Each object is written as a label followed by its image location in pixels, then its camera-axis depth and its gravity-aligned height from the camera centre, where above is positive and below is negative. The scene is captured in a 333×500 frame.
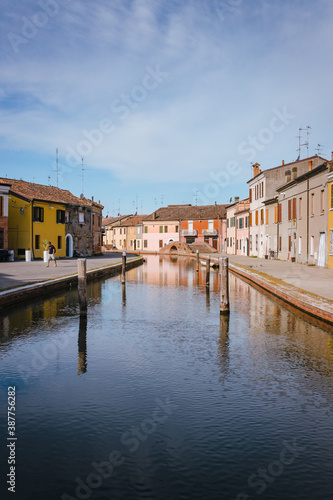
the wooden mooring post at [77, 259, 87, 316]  14.34 -1.32
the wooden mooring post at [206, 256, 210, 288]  23.74 -1.76
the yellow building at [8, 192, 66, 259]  43.17 +1.43
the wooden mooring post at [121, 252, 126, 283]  25.22 -1.42
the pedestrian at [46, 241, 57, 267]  32.55 -0.76
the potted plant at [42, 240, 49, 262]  42.66 -0.45
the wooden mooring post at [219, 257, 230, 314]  14.48 -1.47
